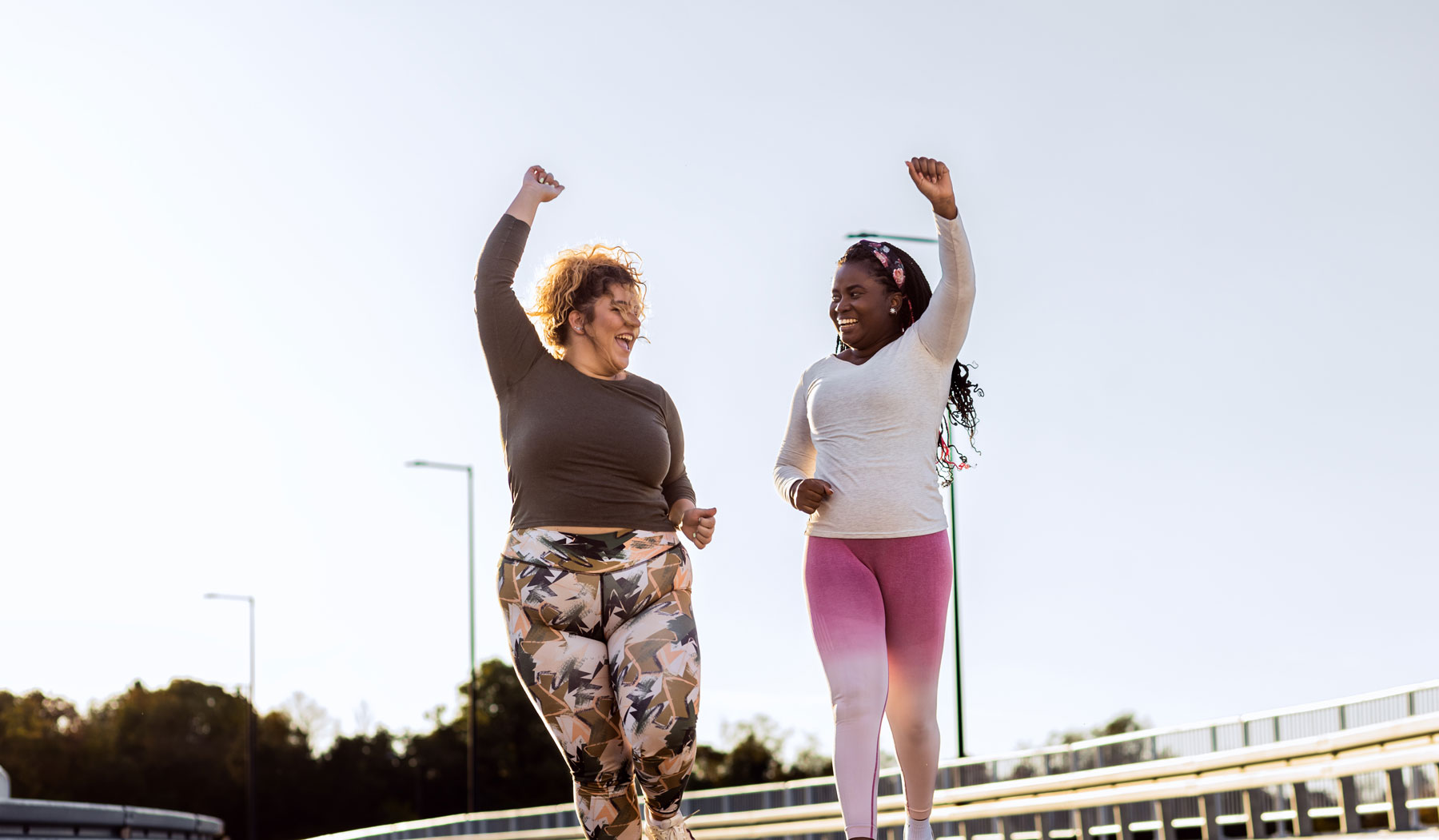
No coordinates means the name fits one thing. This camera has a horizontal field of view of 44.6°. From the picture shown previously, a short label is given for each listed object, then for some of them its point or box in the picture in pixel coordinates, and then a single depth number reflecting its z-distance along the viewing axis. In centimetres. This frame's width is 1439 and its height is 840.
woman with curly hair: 595
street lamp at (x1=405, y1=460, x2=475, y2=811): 3666
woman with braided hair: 672
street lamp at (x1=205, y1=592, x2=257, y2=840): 5043
